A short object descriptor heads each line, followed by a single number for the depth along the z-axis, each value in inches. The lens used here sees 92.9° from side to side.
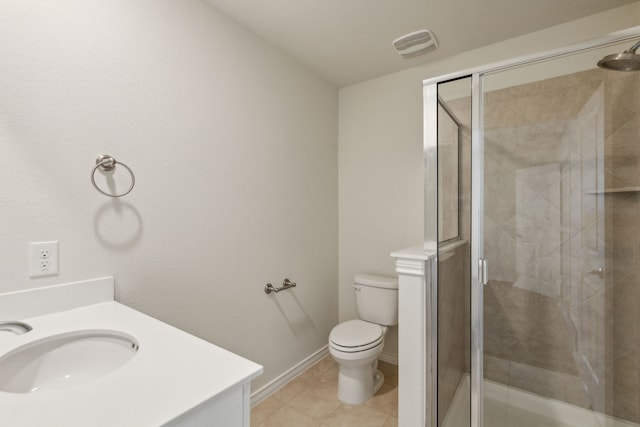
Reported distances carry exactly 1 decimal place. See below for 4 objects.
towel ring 49.2
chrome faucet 37.3
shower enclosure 53.8
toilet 74.5
